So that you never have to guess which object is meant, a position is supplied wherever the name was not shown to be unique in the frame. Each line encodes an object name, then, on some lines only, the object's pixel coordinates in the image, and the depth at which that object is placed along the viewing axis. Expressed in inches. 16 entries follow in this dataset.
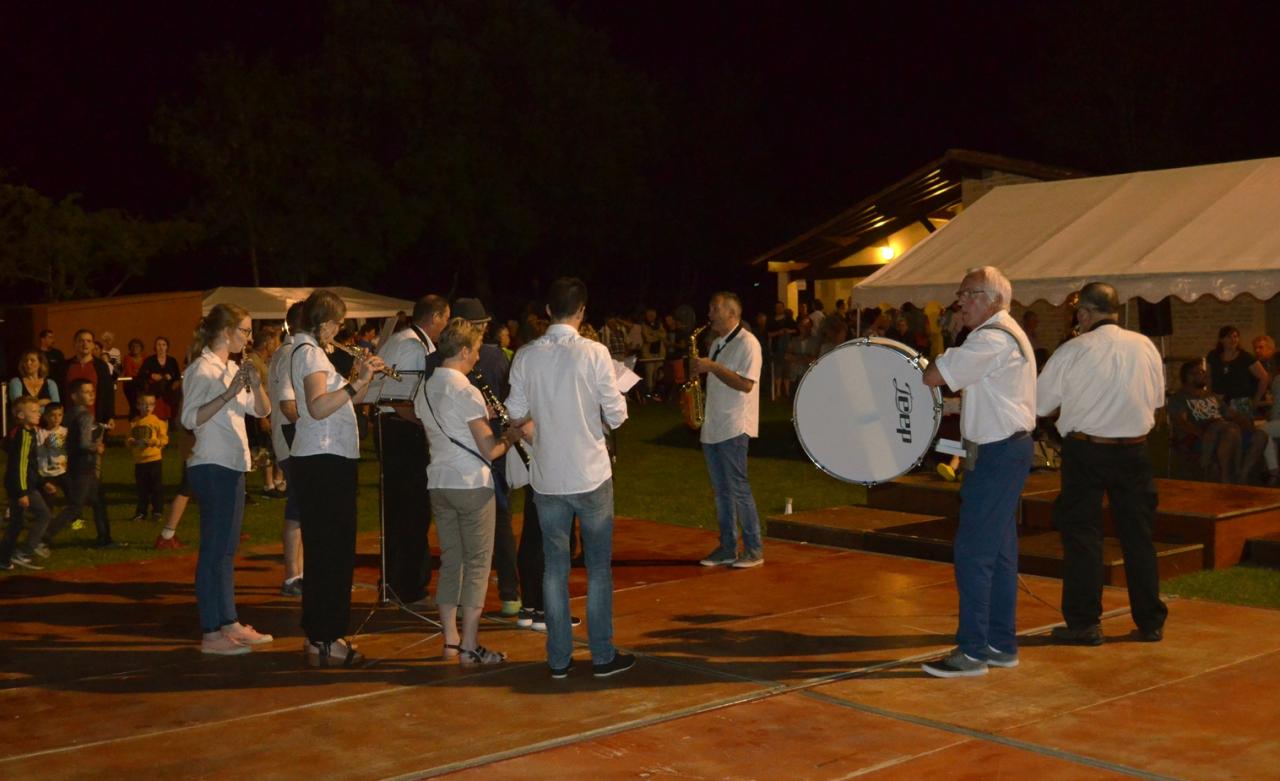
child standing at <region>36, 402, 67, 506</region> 425.1
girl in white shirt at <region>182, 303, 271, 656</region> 286.5
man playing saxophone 367.2
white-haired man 258.2
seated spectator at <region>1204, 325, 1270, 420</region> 531.2
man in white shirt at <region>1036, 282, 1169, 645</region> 282.7
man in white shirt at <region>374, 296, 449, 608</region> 317.7
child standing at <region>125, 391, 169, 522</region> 477.4
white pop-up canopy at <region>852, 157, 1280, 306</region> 451.8
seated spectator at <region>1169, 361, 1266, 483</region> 499.2
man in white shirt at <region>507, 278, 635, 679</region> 256.7
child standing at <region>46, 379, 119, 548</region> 421.7
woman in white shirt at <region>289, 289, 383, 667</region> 268.2
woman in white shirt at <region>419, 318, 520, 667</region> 265.4
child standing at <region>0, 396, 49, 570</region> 401.1
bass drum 281.6
